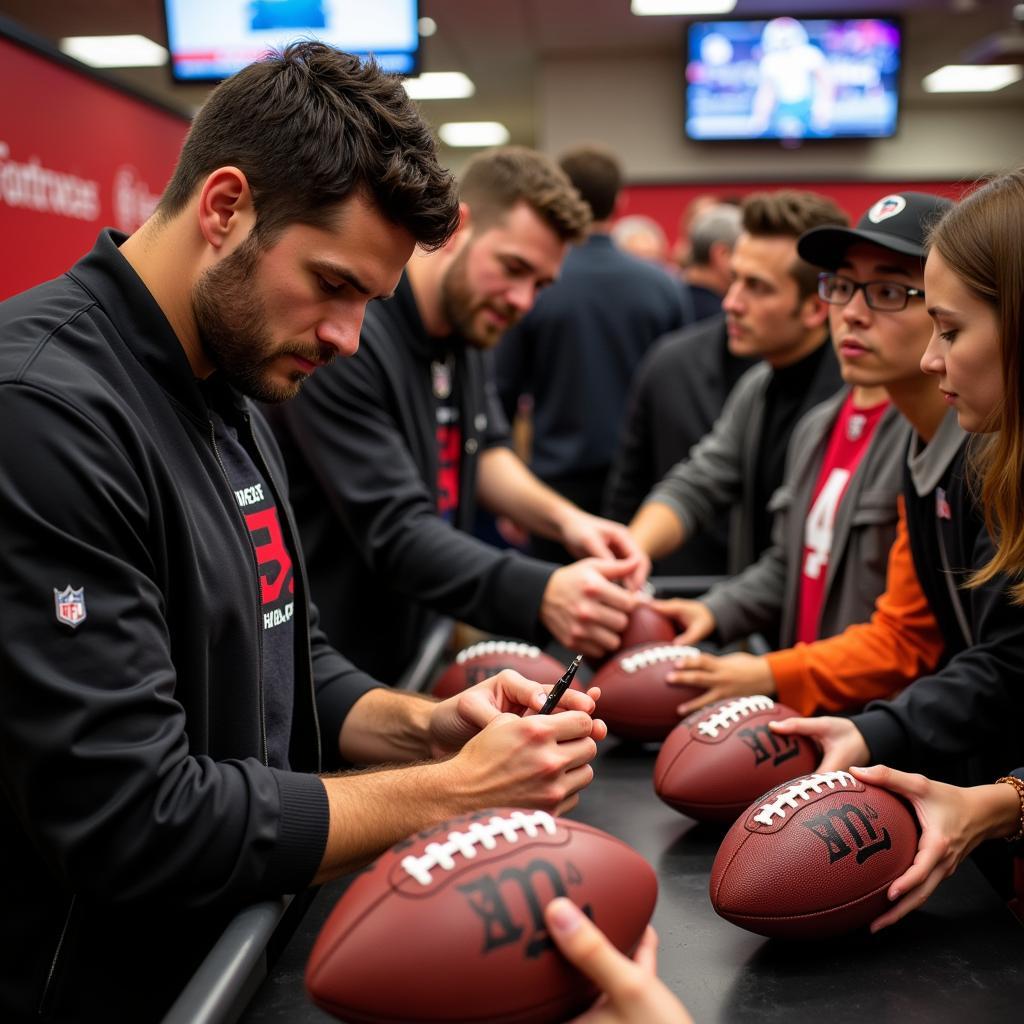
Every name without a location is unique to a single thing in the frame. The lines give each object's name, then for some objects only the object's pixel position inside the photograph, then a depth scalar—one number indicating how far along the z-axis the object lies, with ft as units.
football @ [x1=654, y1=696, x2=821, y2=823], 5.20
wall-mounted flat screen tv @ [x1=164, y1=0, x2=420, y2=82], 11.20
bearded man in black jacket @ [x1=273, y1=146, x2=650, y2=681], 7.24
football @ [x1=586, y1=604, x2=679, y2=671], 7.09
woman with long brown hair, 4.59
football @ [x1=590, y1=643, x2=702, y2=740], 6.31
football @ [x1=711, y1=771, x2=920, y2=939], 4.14
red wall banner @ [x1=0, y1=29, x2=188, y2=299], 9.93
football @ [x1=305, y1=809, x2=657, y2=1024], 3.26
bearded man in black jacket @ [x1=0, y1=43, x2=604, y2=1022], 3.59
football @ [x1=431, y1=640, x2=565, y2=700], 6.64
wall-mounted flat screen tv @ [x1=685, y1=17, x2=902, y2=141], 28.04
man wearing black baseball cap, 6.38
